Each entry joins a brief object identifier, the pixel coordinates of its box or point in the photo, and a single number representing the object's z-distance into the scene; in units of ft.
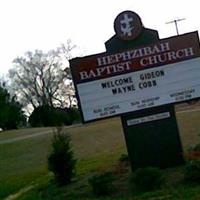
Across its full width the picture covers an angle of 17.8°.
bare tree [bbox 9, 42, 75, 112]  370.73
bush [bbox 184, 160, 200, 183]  40.03
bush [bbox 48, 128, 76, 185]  51.67
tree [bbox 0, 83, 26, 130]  282.97
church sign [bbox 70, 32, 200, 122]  49.80
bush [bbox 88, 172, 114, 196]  41.75
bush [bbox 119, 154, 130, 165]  59.89
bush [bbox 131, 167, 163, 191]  39.91
